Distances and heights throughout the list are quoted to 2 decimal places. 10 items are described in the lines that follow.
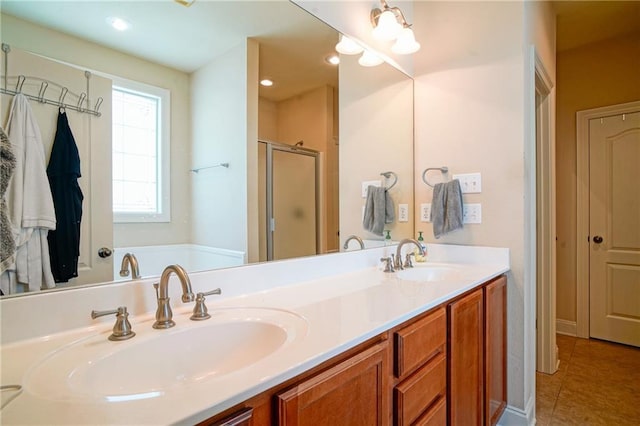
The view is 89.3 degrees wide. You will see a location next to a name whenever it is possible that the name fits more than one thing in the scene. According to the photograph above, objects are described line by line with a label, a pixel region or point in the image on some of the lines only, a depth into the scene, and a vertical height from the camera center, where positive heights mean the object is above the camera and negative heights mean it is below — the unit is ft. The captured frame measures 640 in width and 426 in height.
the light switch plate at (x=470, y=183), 6.22 +0.56
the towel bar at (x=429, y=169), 6.66 +0.85
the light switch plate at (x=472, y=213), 6.21 -0.04
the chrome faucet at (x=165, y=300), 2.77 -0.76
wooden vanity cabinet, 2.14 -1.54
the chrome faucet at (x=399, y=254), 5.78 -0.77
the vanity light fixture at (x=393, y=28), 5.83 +3.35
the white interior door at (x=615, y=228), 8.95 -0.52
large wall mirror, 2.87 +1.10
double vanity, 1.77 -1.01
